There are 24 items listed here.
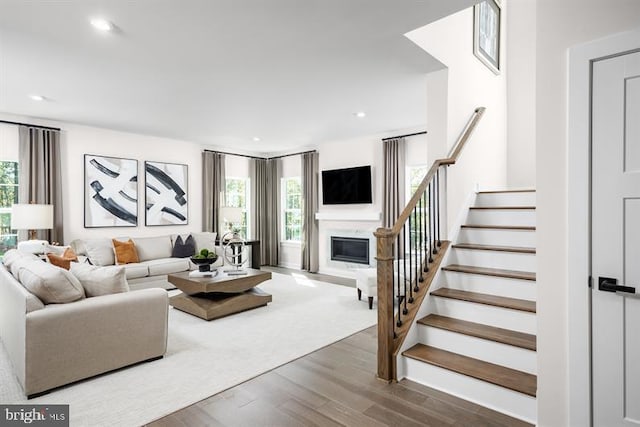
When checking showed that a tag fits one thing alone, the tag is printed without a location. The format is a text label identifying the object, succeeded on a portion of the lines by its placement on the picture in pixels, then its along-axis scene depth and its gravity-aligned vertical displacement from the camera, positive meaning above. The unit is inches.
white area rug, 90.7 -50.5
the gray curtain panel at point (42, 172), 189.5 +21.6
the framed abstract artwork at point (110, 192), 214.7 +12.4
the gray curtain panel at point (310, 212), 286.5 -2.1
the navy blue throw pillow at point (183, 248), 234.2 -26.0
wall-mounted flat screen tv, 251.8 +18.2
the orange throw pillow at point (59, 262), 134.6 -19.8
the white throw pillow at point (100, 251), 200.4 -23.8
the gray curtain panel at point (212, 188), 273.1 +17.8
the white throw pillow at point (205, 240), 246.7 -21.5
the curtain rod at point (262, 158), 286.7 +48.8
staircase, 89.3 -33.9
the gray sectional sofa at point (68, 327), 93.4 -34.4
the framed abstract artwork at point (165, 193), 241.6 +12.4
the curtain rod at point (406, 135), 220.2 +48.9
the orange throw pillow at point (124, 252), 207.2 -24.9
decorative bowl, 176.2 -26.5
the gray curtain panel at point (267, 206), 316.5 +3.9
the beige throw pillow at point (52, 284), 99.4 -21.4
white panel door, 64.4 -6.1
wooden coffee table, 160.9 -42.8
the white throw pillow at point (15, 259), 118.5 -17.9
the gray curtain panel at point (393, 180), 228.8 +19.9
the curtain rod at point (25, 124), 185.3 +47.7
